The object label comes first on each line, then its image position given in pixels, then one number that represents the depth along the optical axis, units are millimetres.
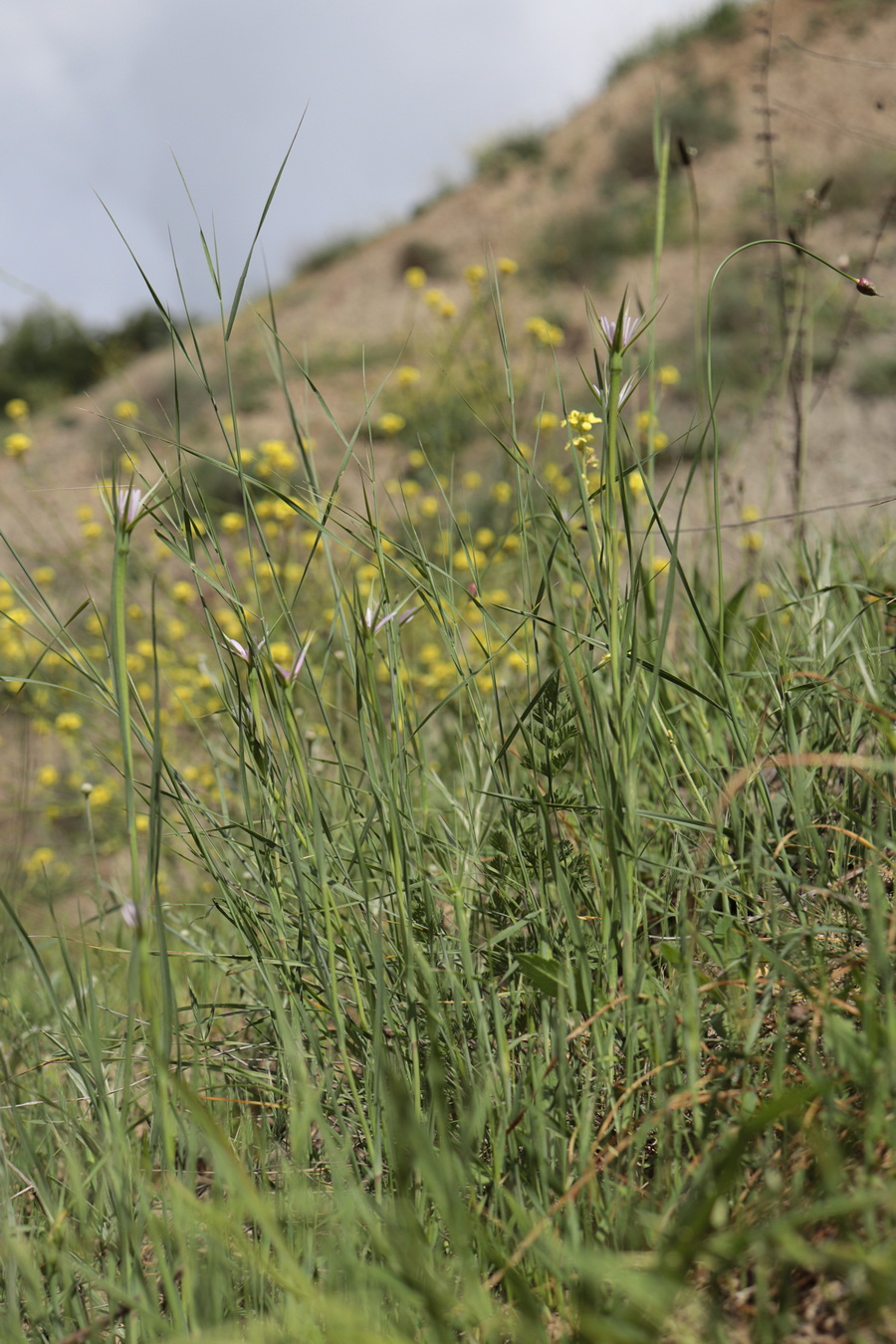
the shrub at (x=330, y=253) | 18062
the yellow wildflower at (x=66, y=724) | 2805
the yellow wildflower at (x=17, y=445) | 3473
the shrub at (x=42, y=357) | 16891
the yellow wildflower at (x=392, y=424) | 2944
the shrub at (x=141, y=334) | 17375
